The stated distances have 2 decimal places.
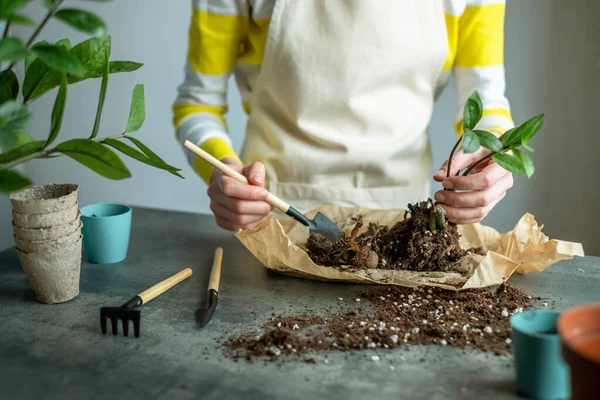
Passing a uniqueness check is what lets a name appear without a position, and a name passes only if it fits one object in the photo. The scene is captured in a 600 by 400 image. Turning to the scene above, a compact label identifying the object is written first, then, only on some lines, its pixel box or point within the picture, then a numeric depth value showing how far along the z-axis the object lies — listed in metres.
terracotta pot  0.59
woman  1.38
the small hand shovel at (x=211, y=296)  0.97
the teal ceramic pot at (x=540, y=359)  0.74
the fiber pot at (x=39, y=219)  0.99
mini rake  0.92
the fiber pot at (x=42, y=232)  1.00
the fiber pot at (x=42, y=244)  1.01
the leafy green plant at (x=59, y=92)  0.72
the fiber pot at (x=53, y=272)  1.02
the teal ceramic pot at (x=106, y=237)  1.19
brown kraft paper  1.08
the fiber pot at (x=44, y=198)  0.99
